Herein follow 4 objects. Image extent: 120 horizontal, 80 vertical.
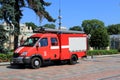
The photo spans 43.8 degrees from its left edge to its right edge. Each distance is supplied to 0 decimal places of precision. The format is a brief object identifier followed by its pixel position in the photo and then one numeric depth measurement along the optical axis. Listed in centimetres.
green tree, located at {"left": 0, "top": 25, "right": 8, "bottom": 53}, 1504
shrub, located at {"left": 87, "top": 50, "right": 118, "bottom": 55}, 1944
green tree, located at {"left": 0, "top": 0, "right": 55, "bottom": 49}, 1516
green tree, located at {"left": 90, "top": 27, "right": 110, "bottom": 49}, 3004
